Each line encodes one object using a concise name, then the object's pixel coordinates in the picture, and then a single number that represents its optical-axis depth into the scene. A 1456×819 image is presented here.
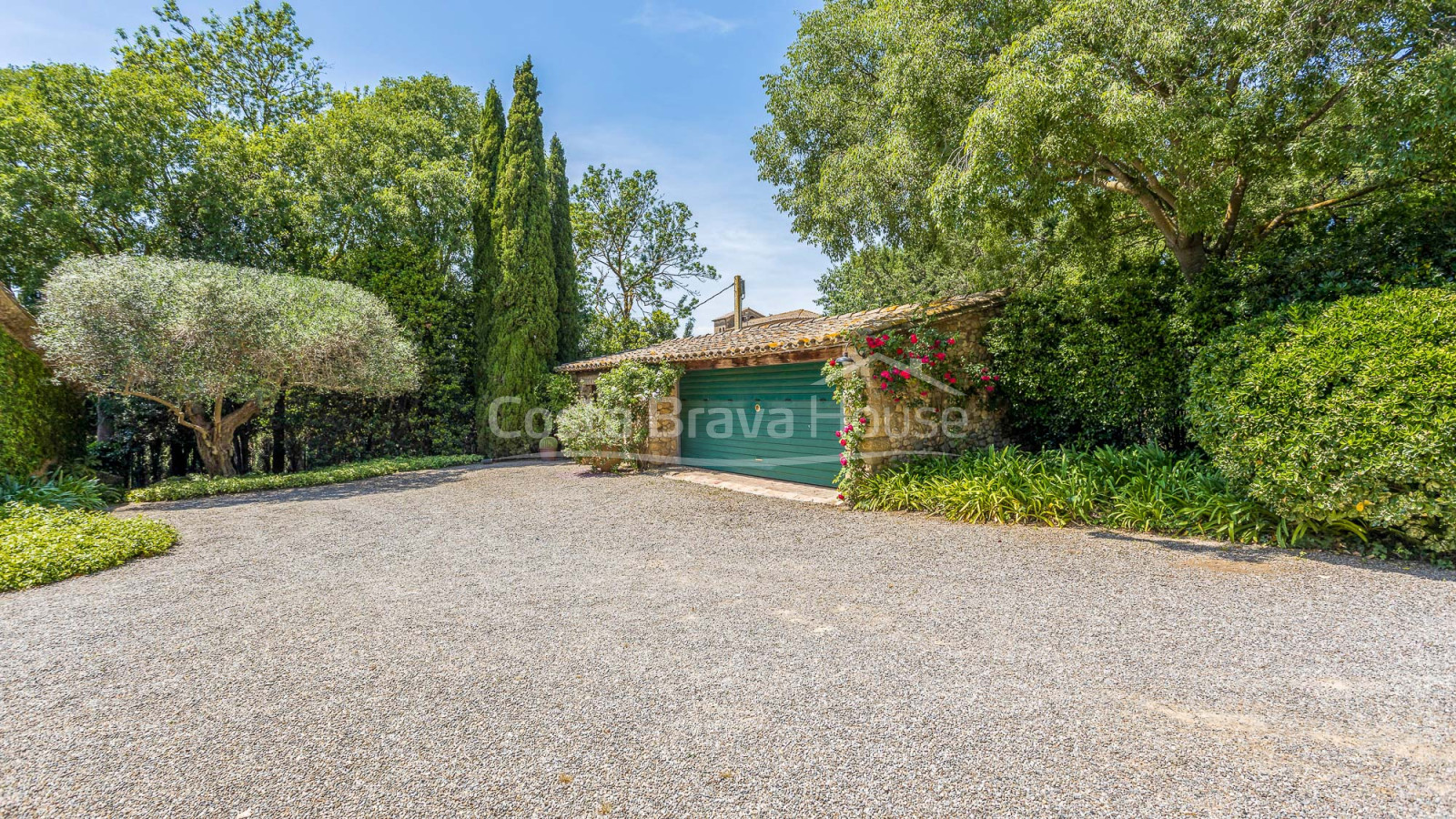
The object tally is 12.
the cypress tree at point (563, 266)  15.41
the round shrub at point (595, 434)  10.98
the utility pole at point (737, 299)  14.92
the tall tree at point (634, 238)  21.30
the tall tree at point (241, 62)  14.52
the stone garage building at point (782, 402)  8.02
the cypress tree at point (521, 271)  14.01
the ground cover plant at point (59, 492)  7.17
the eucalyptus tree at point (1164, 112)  4.82
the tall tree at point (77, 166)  10.38
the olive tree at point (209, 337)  7.93
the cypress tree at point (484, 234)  14.30
